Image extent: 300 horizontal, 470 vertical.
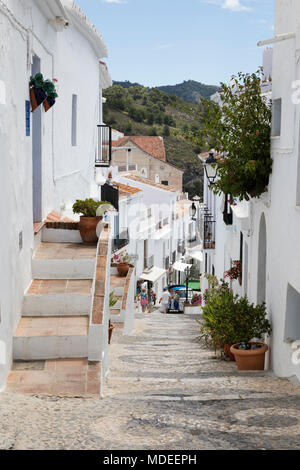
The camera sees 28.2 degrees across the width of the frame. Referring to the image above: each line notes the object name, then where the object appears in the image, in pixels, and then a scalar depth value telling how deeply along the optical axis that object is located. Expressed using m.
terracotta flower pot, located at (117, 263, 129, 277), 18.38
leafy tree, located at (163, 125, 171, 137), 84.81
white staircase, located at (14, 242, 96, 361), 7.89
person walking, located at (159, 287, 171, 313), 27.98
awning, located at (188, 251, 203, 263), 35.09
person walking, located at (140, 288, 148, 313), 28.84
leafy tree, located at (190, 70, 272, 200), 10.17
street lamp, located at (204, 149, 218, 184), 15.78
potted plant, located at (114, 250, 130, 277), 18.38
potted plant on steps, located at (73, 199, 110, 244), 10.82
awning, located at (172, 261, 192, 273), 37.38
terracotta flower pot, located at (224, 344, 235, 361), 10.36
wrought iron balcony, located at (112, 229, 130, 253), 27.98
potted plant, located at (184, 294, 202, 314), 28.40
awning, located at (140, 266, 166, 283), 34.84
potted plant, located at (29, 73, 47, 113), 9.58
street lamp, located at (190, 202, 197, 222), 25.44
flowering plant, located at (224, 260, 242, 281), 15.27
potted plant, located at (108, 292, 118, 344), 12.44
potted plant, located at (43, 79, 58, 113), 9.76
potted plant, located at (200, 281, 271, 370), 9.64
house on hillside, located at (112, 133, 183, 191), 55.38
